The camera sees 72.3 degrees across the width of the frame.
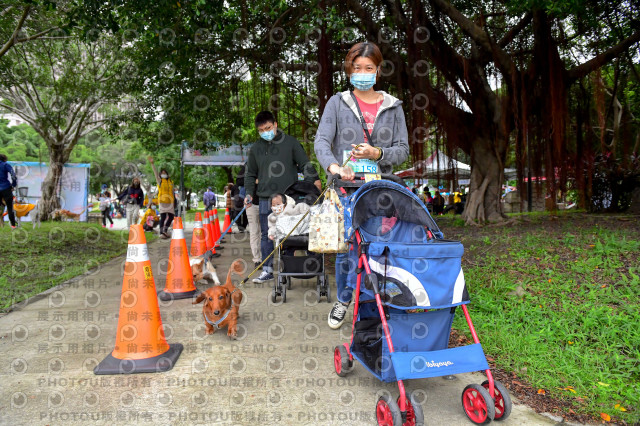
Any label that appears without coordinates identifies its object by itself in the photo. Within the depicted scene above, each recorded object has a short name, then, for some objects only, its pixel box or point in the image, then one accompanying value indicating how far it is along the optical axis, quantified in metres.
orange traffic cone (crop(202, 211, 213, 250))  8.37
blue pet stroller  2.13
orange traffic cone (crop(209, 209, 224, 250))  9.86
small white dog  5.62
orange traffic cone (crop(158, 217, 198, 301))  5.04
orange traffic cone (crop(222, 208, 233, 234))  12.11
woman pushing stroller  3.14
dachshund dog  3.55
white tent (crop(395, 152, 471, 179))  9.15
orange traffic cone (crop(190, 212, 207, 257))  6.34
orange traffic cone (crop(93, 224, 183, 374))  2.92
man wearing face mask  5.48
